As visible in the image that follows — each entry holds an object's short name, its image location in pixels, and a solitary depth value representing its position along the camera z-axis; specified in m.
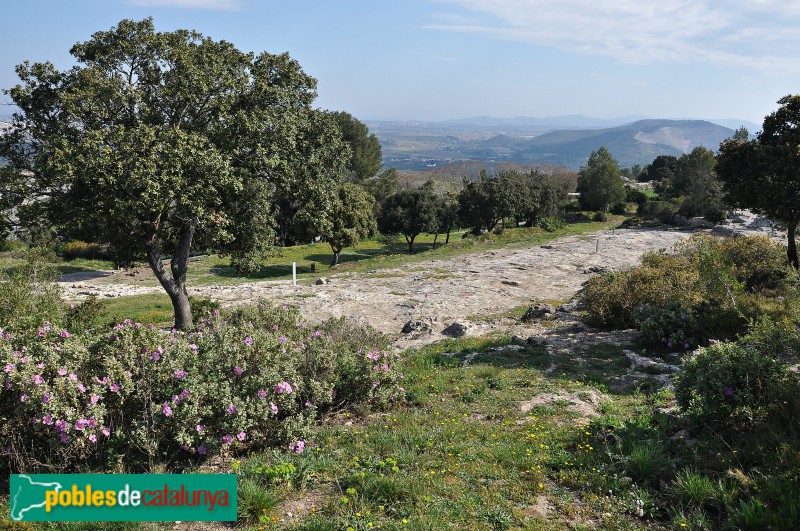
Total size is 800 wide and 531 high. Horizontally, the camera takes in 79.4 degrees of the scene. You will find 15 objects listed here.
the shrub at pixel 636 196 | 75.94
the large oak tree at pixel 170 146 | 11.35
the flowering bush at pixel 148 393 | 6.05
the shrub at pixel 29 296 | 9.81
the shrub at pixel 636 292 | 15.43
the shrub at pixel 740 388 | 7.04
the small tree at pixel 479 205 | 56.03
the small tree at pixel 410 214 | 50.94
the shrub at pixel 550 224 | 56.97
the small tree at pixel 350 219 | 41.88
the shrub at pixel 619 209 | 73.06
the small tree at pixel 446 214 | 53.62
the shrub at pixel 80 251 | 46.03
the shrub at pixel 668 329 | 12.74
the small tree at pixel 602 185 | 68.94
